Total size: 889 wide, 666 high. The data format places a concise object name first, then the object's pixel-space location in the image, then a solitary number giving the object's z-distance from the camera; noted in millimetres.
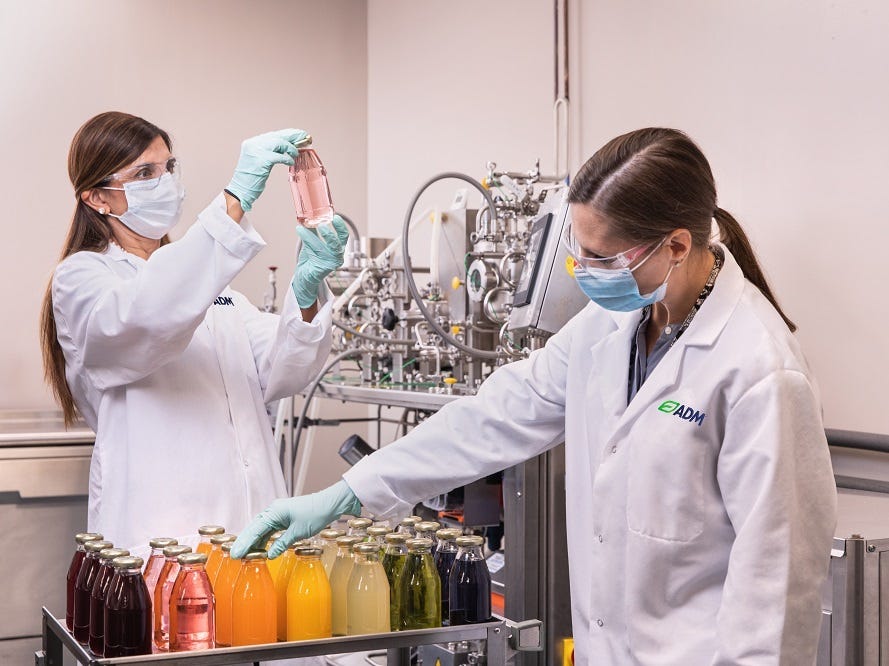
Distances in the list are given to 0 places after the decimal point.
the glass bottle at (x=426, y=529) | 1418
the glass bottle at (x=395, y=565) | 1358
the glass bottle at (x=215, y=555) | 1349
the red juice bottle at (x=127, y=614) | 1194
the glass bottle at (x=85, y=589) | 1318
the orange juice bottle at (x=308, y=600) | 1283
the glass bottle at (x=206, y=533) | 1387
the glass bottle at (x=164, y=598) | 1250
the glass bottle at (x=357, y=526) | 1423
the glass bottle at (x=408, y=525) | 1474
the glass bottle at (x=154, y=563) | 1312
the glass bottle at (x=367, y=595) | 1308
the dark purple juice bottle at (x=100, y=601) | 1247
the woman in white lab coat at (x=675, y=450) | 1129
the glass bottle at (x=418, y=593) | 1361
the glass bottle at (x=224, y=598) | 1264
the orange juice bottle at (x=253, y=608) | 1251
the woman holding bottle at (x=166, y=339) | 1752
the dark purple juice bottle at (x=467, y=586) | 1376
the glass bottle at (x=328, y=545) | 1384
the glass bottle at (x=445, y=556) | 1390
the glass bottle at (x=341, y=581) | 1314
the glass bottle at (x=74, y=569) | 1385
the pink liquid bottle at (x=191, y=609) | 1228
